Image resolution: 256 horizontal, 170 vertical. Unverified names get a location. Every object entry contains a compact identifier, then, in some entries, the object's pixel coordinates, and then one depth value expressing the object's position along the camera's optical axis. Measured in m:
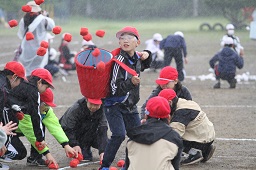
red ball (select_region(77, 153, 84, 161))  16.64
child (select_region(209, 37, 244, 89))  33.79
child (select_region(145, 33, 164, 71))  43.30
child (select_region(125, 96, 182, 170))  12.19
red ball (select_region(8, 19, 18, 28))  17.94
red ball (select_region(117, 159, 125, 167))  16.58
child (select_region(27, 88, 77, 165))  16.38
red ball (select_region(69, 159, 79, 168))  16.33
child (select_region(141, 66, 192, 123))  17.19
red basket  14.88
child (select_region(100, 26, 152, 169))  15.33
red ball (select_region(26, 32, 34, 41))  18.64
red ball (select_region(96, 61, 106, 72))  14.48
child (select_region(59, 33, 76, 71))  41.34
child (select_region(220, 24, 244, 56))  36.34
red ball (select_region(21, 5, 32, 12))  18.52
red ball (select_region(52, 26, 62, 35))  17.16
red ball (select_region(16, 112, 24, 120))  15.81
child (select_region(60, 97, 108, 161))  17.33
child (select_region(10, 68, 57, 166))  15.81
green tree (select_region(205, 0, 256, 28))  73.37
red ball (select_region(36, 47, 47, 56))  17.17
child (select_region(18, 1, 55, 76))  26.92
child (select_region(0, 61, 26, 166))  15.55
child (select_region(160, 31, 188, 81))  36.75
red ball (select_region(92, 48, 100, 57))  15.22
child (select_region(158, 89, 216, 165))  16.14
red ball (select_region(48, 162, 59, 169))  16.35
